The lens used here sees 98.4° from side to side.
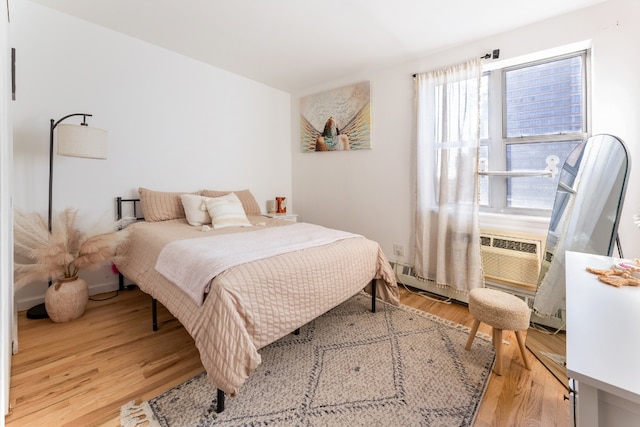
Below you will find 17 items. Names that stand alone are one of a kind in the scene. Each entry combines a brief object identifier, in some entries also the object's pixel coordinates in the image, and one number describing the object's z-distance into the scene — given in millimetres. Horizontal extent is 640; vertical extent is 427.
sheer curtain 2490
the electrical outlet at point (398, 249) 3076
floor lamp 2047
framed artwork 3275
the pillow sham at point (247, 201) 3264
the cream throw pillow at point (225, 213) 2570
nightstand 3645
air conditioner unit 2252
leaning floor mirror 1326
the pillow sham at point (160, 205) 2631
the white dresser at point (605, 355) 488
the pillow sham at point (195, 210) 2621
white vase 2049
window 2250
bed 1282
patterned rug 1304
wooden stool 1620
